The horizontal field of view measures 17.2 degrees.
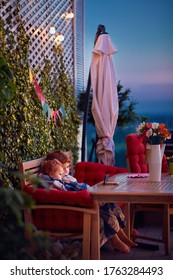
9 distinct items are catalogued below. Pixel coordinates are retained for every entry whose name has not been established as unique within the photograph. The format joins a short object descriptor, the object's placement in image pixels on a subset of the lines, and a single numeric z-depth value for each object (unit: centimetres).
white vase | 414
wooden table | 349
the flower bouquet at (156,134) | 417
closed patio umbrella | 606
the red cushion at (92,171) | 472
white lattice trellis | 501
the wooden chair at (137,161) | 471
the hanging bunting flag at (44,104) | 522
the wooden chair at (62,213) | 361
